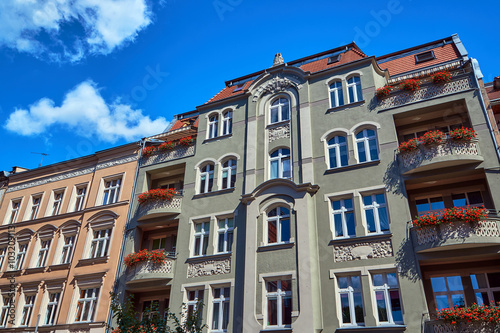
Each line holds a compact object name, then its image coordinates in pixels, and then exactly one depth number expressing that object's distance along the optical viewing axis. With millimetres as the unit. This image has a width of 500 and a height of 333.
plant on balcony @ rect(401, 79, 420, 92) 18812
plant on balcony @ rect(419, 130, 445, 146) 16719
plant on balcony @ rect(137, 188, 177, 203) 21689
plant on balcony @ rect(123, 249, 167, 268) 19812
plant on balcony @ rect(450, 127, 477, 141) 16344
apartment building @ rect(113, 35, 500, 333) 15570
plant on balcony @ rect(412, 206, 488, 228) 14688
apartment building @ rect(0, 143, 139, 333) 21281
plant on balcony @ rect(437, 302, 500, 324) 12914
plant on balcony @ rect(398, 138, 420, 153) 17172
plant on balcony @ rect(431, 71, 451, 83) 18281
